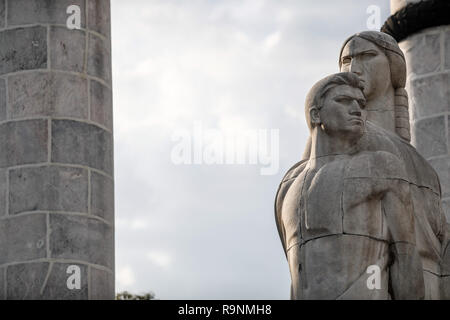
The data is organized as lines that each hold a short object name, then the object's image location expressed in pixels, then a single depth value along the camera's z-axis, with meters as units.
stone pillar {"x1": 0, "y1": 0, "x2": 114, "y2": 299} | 17.94
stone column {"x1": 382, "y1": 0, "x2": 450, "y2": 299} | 20.80
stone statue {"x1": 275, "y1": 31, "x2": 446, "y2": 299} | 16.48
